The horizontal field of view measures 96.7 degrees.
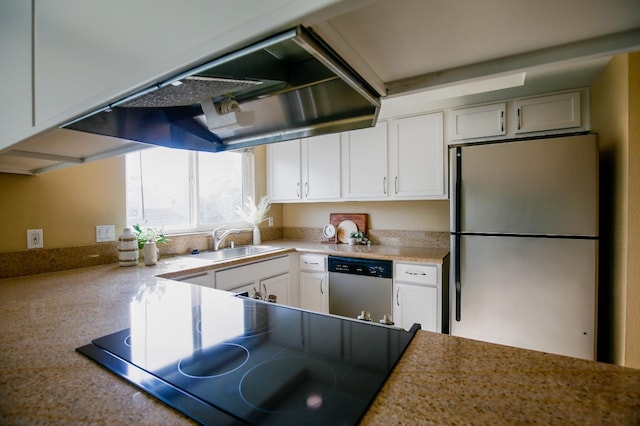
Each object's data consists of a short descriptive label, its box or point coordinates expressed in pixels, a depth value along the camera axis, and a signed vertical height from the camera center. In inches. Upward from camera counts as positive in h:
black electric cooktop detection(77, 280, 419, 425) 21.0 -14.7
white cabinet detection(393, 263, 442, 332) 84.4 -26.3
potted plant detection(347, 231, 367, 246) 117.0 -12.0
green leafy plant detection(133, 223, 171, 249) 79.8 -6.8
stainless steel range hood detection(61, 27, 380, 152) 24.9 +12.9
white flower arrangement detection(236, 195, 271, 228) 120.3 -0.4
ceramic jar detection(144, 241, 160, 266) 76.4 -11.3
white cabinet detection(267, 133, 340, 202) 114.7 +17.2
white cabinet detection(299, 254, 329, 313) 102.9 -26.9
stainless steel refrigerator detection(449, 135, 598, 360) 67.1 -9.0
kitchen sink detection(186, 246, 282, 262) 92.4 -15.0
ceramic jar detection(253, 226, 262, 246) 119.8 -10.9
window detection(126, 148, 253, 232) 88.6 +8.7
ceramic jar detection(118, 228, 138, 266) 73.4 -9.7
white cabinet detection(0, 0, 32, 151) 32.8 +17.6
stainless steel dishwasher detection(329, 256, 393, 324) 91.0 -25.8
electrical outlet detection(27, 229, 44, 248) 65.4 -6.0
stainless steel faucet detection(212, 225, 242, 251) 104.3 -9.5
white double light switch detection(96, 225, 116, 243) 76.0 -5.7
